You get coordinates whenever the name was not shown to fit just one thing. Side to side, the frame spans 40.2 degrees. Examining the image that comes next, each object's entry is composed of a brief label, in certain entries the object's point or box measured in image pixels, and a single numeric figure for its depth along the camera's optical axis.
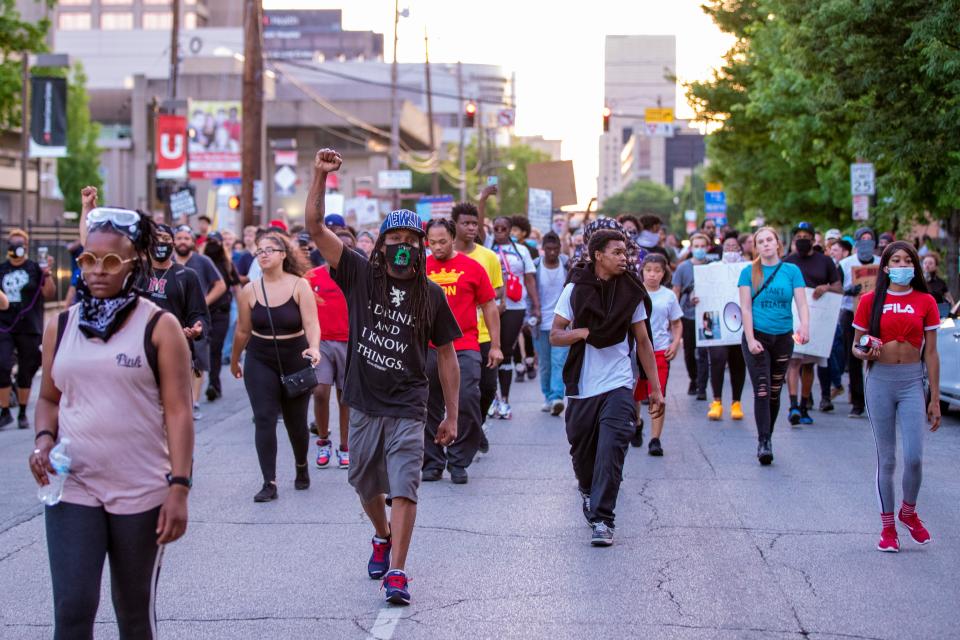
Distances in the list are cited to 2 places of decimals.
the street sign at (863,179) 22.58
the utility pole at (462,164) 71.38
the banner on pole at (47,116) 32.12
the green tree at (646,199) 168.75
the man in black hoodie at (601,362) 7.76
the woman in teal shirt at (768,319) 10.66
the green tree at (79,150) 68.62
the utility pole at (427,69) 57.56
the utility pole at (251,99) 22.91
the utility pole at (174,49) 32.22
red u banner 31.70
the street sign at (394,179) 44.91
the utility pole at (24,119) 37.19
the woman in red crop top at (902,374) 7.66
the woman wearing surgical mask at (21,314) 13.00
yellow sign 55.09
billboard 35.38
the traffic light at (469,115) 37.22
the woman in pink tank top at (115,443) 4.32
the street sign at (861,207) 23.64
